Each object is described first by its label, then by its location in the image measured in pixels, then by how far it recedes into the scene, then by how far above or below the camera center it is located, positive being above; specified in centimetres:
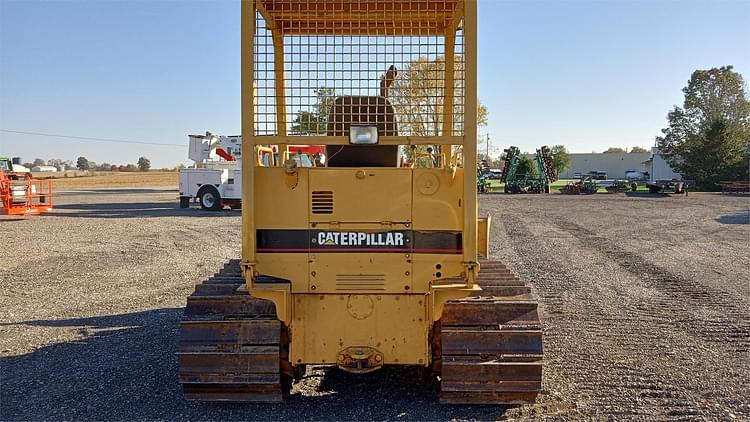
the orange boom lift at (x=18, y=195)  2198 -42
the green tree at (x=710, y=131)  5012 +469
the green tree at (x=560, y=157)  8339 +374
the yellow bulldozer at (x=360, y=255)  454 -54
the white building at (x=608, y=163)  10544 +370
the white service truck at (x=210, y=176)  2636 +33
